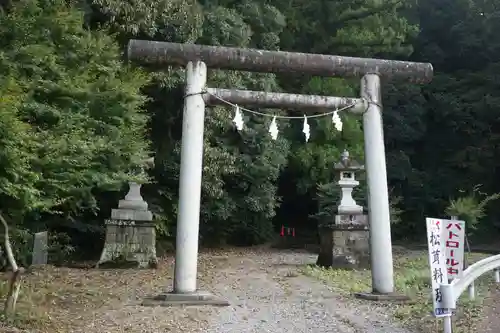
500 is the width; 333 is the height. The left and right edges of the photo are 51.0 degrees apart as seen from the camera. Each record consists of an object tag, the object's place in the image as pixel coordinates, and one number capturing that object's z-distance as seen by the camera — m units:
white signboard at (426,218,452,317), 5.01
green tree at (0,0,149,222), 7.99
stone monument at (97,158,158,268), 10.80
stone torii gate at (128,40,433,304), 6.80
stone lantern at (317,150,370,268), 11.52
